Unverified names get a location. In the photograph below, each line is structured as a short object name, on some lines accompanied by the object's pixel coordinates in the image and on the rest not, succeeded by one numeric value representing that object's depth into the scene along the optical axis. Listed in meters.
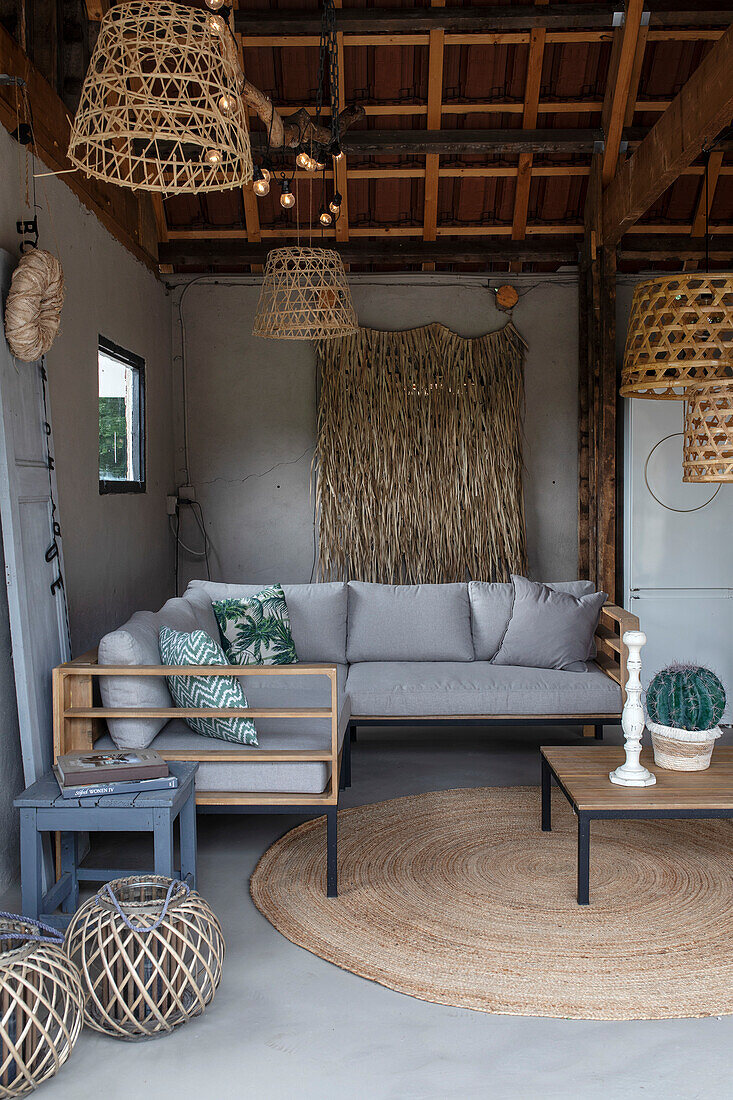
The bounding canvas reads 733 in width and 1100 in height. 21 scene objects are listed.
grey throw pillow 4.62
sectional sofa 3.14
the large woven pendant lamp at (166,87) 2.25
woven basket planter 3.22
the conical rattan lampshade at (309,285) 4.29
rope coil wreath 3.09
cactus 3.19
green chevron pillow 3.27
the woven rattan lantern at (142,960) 2.24
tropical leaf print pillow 4.45
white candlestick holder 3.13
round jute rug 2.54
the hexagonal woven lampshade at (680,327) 3.18
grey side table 2.68
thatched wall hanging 6.18
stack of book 2.71
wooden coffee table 2.93
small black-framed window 4.84
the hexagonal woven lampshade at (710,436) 3.32
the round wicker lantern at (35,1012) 1.97
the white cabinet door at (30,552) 3.07
